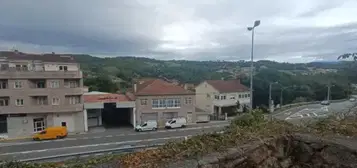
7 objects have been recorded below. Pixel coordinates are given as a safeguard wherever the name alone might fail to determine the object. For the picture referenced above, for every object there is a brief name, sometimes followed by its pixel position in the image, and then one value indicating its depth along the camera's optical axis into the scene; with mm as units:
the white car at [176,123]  26734
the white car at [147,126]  25594
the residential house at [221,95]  35688
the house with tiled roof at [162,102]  27438
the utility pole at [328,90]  44725
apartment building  24172
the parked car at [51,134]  22984
